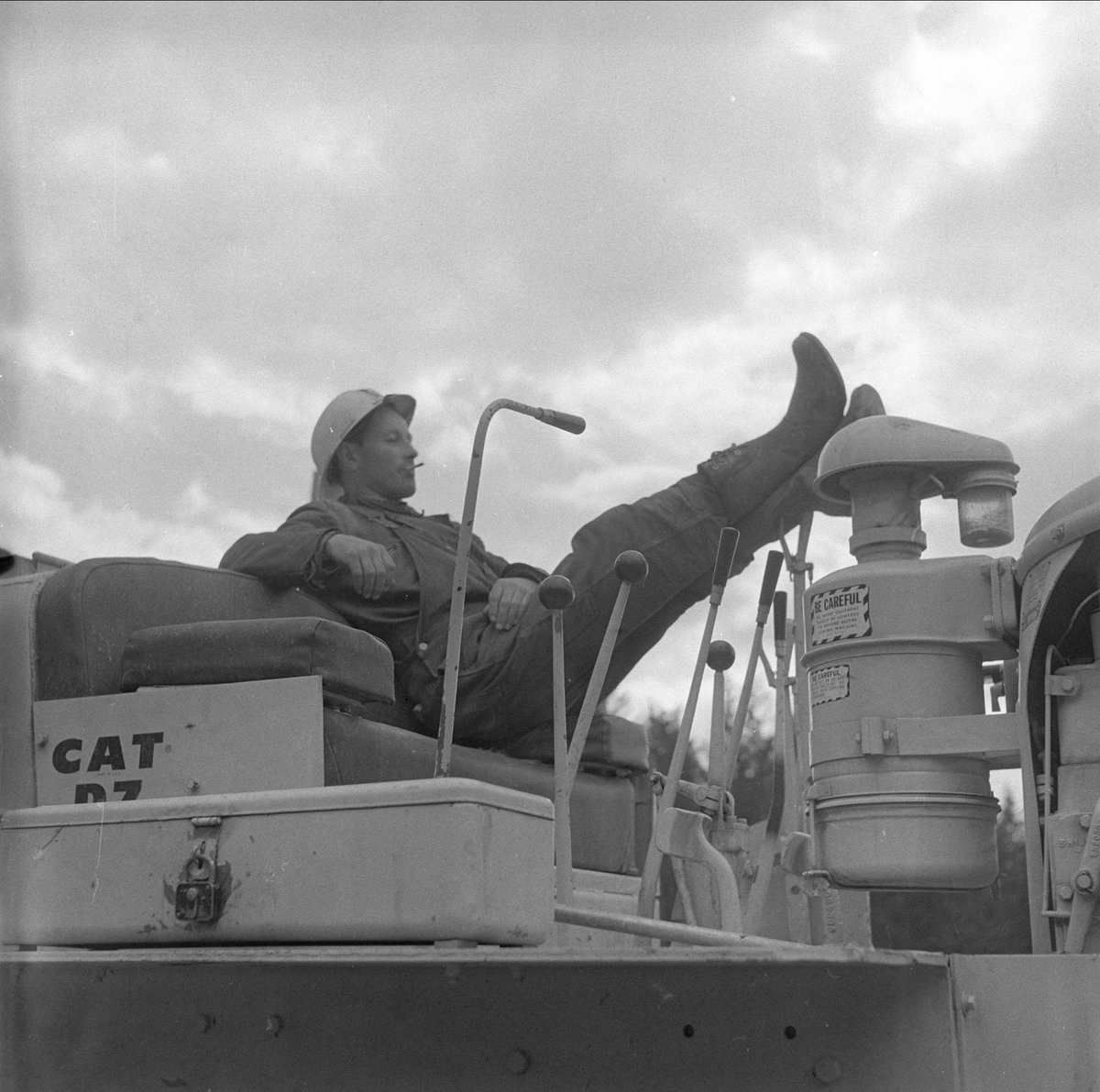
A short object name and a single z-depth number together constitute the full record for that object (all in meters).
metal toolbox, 1.83
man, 2.60
